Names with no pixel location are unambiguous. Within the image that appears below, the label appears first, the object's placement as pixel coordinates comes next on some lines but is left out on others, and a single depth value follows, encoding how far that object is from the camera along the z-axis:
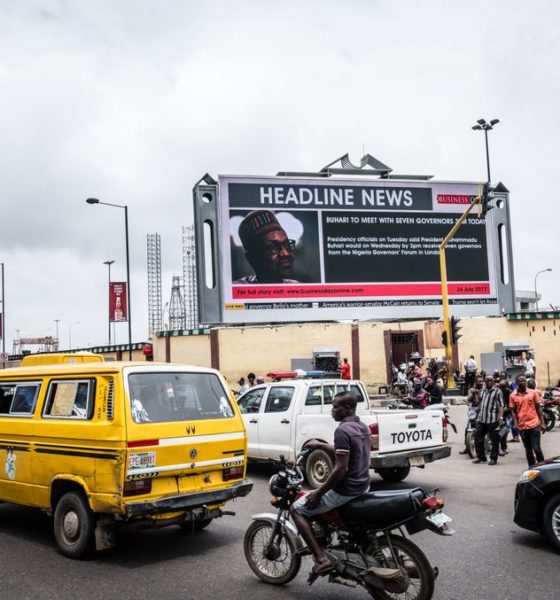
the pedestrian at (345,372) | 28.69
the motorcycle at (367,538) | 5.32
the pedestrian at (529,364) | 31.46
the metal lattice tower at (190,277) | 99.88
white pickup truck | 10.47
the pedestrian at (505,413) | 14.57
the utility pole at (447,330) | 25.52
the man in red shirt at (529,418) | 11.54
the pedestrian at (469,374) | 28.91
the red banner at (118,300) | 34.66
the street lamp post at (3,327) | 52.71
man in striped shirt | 13.21
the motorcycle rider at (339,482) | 5.56
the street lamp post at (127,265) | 29.88
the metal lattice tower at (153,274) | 114.19
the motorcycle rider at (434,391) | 17.95
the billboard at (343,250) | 35.75
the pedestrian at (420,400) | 17.72
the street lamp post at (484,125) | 33.16
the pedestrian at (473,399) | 15.01
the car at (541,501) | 7.23
